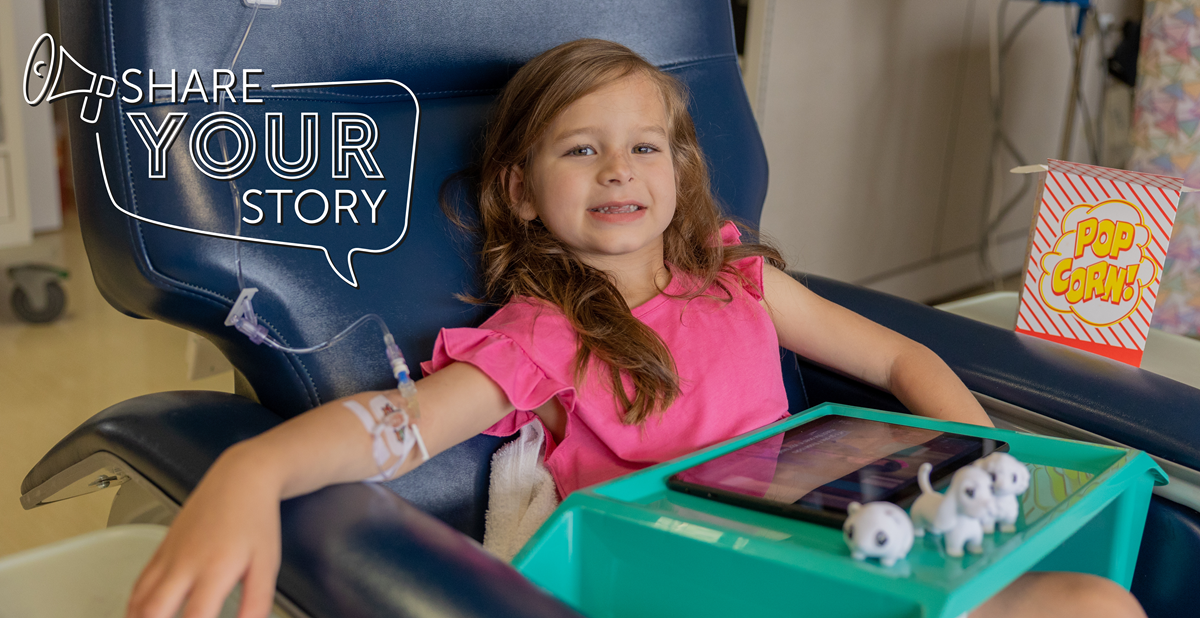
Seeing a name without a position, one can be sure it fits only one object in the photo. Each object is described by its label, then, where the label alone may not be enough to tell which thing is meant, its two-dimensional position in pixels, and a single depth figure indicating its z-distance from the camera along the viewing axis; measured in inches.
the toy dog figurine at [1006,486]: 22.9
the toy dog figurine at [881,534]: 21.0
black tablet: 25.1
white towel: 33.6
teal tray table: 20.7
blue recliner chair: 22.8
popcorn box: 40.8
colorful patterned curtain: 68.4
